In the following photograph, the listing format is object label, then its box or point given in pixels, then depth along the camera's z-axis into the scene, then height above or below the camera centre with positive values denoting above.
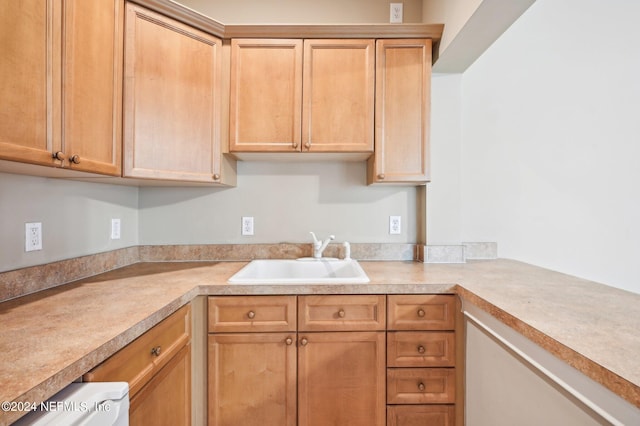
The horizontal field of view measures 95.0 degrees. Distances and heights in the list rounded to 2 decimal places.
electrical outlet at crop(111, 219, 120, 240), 1.74 -0.10
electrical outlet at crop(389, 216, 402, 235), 2.02 -0.08
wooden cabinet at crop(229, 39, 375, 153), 1.69 +0.69
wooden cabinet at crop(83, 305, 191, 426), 0.87 -0.56
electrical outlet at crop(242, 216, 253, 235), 2.00 -0.08
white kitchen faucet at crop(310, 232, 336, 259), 1.88 -0.22
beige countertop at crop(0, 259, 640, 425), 0.66 -0.34
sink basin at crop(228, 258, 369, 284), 1.86 -0.35
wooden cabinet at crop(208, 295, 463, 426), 1.39 -0.71
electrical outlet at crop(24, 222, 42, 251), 1.22 -0.10
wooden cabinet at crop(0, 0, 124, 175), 0.87 +0.45
